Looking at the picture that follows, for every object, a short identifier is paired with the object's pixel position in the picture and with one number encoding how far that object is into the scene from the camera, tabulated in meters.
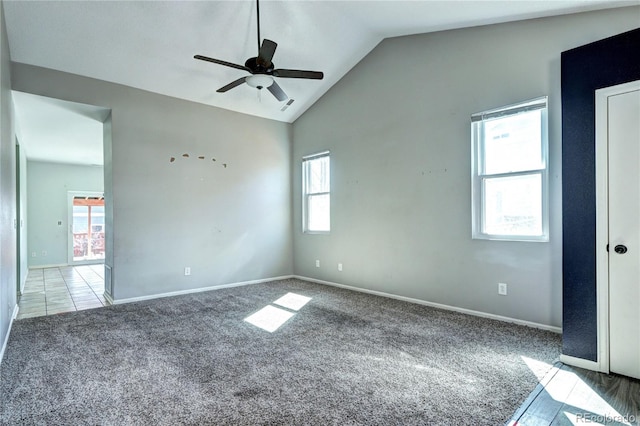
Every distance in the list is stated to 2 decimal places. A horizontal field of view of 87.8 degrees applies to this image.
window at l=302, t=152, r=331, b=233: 5.71
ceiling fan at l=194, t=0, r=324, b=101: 3.07
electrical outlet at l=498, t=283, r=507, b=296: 3.53
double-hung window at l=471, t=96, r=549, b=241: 3.31
